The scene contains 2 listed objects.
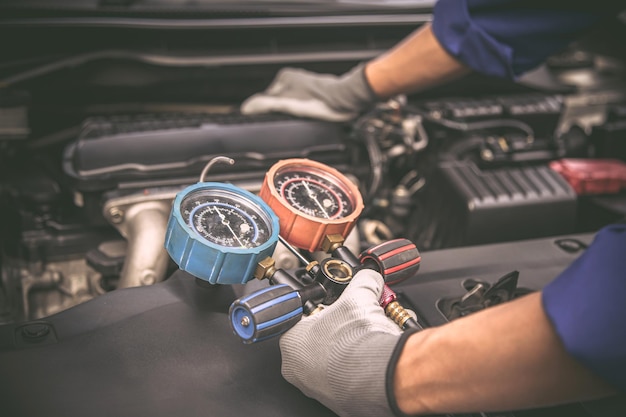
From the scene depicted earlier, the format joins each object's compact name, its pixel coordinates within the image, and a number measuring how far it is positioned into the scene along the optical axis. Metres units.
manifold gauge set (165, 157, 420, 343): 0.83
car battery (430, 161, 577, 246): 1.40
